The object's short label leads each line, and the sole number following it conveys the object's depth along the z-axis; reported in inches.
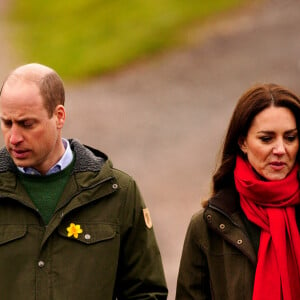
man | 459.5
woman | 476.1
